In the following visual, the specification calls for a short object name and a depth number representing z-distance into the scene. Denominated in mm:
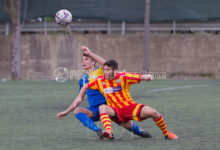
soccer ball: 22453
